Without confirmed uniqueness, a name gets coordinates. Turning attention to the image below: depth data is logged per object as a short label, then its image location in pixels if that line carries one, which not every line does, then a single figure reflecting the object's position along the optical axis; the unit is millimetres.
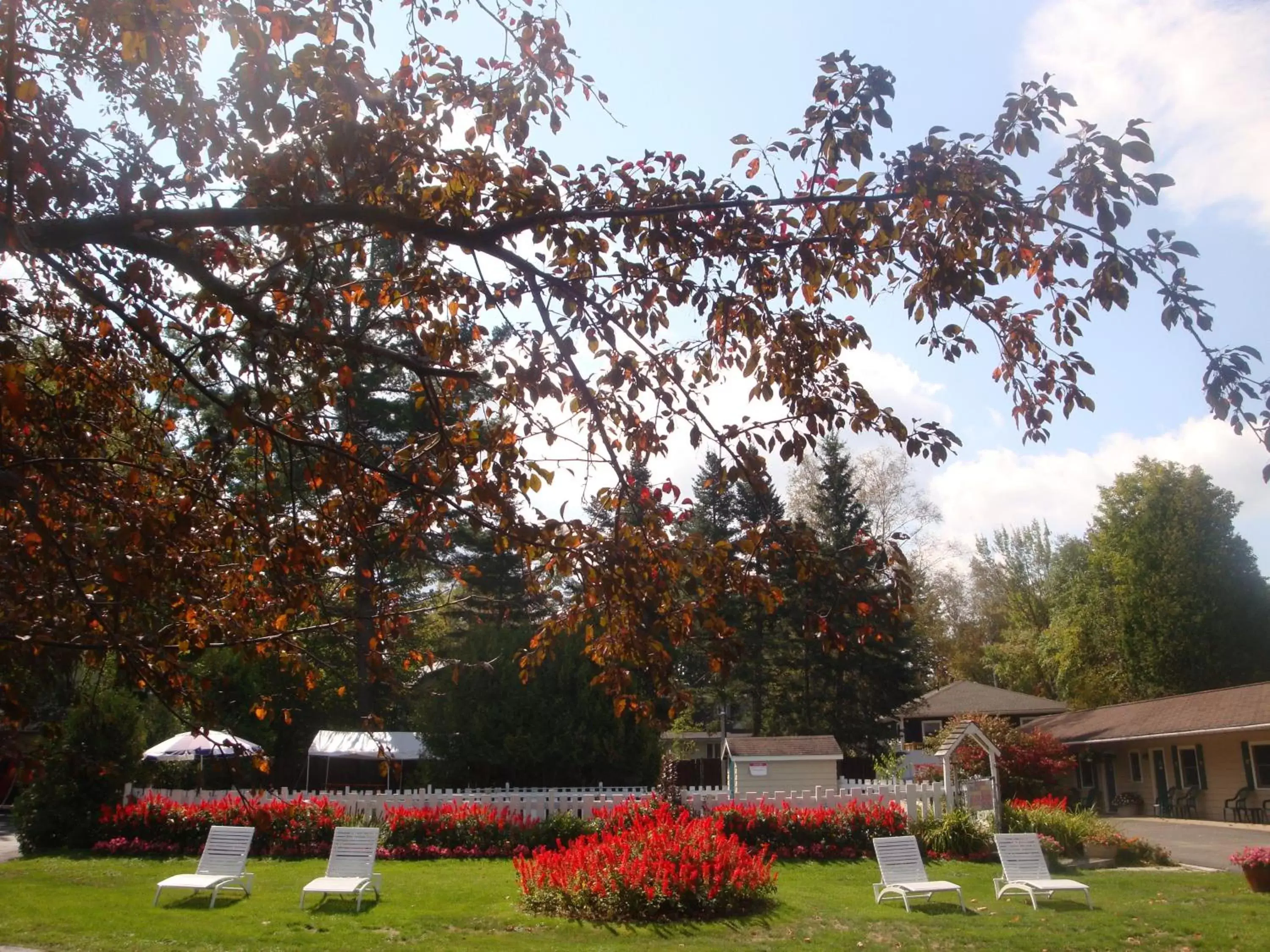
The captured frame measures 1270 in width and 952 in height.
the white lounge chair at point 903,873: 12547
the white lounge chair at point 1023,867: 13039
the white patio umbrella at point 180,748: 20406
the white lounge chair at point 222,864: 12688
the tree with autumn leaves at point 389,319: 4699
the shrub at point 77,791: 18234
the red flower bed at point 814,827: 18094
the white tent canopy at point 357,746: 24953
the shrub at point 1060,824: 18031
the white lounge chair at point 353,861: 12688
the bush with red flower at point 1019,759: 22609
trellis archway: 18547
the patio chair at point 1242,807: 26234
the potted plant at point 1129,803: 31969
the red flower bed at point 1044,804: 19812
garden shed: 23984
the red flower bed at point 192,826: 17953
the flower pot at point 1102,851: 17734
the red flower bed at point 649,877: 11625
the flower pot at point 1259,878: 13578
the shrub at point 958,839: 17797
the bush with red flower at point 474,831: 18156
